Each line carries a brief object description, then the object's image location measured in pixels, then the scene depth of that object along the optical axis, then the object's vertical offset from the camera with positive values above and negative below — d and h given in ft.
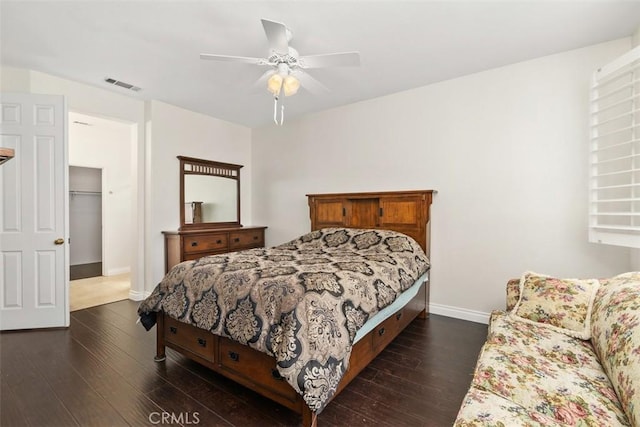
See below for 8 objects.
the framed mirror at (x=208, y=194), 14.52 +0.94
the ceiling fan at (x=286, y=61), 6.99 +3.76
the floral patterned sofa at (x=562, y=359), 3.84 -2.61
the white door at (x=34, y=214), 9.64 -0.09
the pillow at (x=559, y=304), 6.09 -2.08
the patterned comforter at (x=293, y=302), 5.03 -1.94
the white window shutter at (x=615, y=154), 7.06 +1.64
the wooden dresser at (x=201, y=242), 12.92 -1.50
